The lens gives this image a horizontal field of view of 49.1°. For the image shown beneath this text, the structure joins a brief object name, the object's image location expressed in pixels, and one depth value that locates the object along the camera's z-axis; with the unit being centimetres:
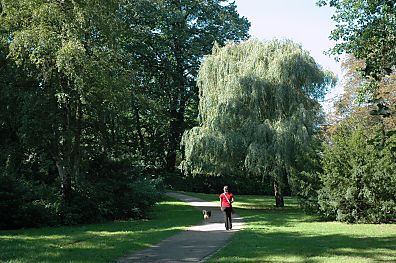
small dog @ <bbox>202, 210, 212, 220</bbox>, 1927
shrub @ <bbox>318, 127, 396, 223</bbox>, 1877
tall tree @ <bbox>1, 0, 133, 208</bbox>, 1705
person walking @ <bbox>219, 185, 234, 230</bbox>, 1609
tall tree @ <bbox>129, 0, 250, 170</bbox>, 4409
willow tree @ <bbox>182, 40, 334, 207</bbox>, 2344
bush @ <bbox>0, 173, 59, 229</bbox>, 1639
